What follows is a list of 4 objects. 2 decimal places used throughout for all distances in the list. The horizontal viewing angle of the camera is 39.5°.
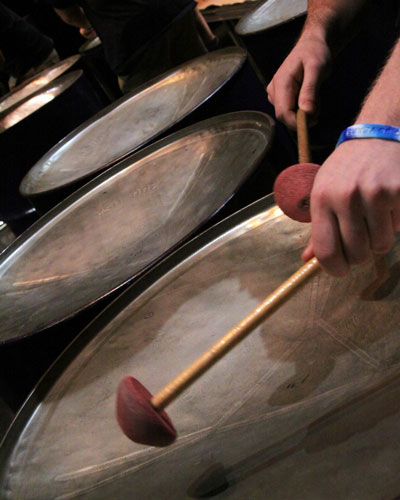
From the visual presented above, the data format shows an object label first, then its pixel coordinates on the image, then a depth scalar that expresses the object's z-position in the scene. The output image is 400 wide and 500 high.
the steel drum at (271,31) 1.70
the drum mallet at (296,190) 0.81
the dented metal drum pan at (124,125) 1.75
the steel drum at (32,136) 2.15
